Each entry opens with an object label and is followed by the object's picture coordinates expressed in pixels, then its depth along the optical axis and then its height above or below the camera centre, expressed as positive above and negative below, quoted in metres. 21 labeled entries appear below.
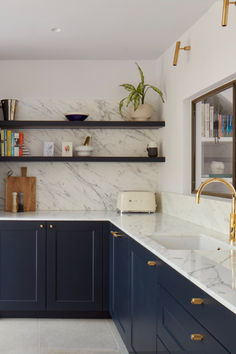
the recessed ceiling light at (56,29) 3.91 +1.09
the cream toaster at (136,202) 4.54 -0.29
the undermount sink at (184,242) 3.04 -0.43
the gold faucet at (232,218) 2.59 -0.25
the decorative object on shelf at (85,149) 4.75 +0.20
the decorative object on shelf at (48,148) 4.86 +0.21
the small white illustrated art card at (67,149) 4.80 +0.20
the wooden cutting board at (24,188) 4.86 -0.17
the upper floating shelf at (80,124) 4.67 +0.42
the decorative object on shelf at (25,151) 4.79 +0.18
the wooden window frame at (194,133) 3.28 +0.27
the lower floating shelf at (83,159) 4.67 +0.10
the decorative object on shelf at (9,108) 4.75 +0.58
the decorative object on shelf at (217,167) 3.61 +0.02
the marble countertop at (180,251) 1.65 -0.38
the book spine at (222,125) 3.53 +0.31
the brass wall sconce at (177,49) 3.84 +0.92
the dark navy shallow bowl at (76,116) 4.71 +0.50
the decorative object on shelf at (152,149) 4.72 +0.19
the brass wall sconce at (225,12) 2.51 +0.78
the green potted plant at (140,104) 4.71 +0.62
